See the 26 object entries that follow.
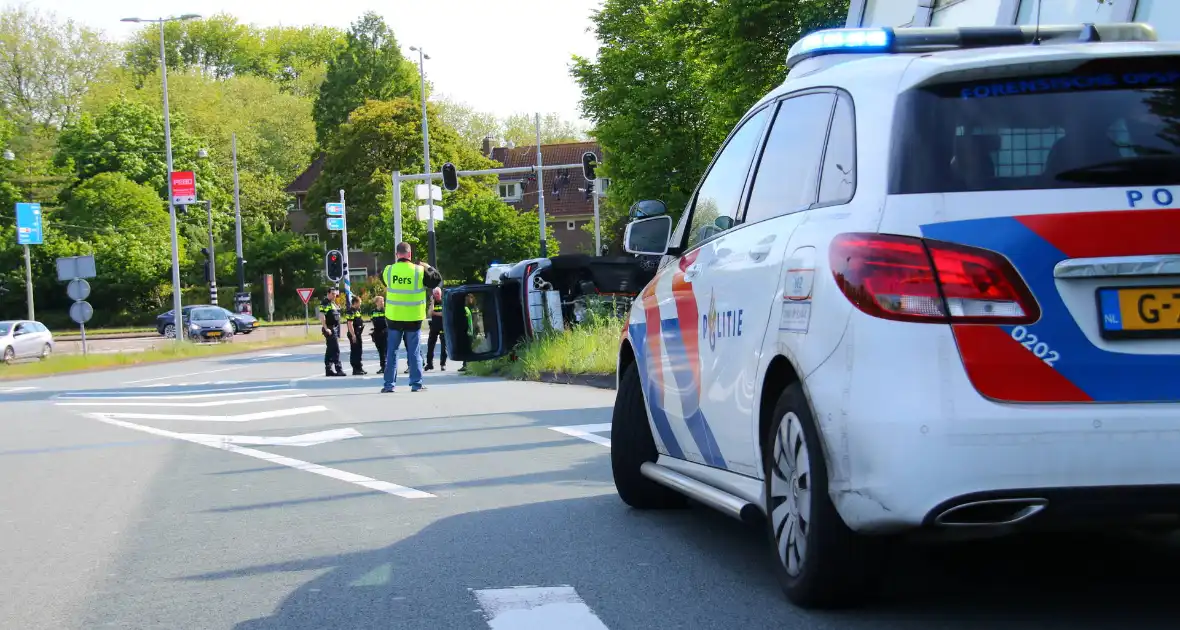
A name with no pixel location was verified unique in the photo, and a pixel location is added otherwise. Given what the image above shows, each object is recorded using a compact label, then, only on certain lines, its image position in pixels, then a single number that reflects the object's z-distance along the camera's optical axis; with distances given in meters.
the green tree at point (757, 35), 26.83
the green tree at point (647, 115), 50.31
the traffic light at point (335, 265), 40.88
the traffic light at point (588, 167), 43.78
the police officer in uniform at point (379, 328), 28.23
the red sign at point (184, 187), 56.91
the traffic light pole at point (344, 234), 76.44
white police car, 4.11
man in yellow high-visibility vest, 19.25
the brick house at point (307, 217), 105.21
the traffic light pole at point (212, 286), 68.94
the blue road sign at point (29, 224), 58.19
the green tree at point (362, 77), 97.12
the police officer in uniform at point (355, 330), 28.17
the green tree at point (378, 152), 86.56
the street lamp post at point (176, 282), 48.31
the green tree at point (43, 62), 79.06
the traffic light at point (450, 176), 42.73
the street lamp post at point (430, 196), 42.69
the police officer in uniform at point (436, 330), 28.98
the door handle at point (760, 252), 5.24
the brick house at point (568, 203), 107.50
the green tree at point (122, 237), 79.56
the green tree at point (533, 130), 112.81
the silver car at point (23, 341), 48.91
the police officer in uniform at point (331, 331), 27.92
